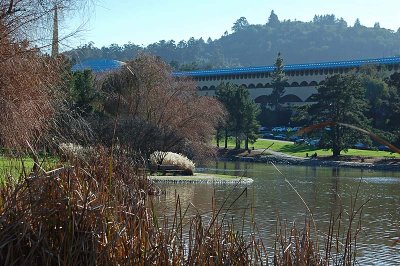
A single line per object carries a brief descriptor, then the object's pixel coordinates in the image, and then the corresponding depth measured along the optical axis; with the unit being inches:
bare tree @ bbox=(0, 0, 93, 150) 407.2
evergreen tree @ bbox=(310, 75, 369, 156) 2233.0
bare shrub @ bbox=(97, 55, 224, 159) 1433.3
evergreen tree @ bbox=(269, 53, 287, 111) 3706.2
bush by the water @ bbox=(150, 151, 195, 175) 1275.8
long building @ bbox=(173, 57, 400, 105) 3617.1
